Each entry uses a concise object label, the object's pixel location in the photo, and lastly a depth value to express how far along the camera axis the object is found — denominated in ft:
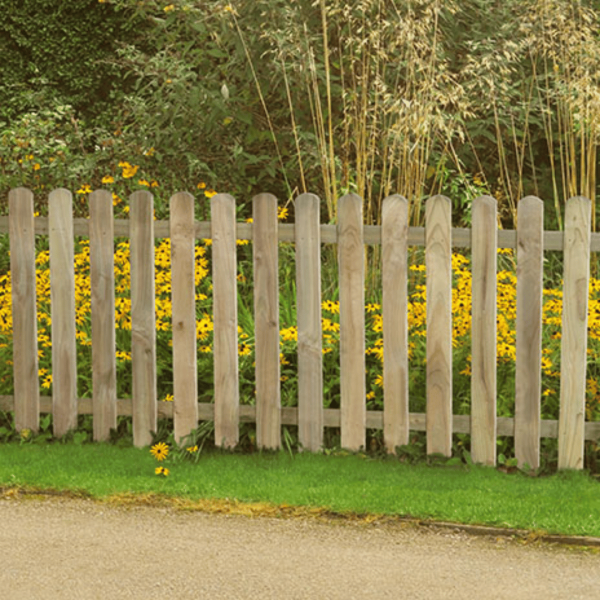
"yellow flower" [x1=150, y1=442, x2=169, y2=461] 30.60
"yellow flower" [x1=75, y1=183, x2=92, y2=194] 38.66
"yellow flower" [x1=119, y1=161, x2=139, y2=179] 41.36
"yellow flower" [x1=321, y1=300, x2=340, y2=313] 33.18
